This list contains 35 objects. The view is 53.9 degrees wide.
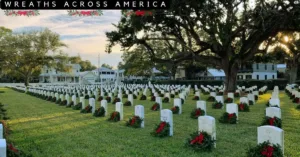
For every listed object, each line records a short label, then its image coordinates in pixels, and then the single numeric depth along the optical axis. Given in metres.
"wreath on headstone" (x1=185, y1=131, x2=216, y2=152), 7.05
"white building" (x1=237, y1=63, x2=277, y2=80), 63.06
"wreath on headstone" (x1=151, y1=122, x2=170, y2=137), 8.70
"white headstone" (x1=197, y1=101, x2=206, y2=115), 12.45
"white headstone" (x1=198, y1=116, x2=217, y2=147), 7.30
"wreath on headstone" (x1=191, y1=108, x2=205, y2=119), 12.18
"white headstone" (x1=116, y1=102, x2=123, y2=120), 12.18
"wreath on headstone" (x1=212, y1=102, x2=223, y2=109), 15.48
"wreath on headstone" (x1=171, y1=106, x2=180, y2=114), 13.83
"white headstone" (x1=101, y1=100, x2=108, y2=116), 13.69
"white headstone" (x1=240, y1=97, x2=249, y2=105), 14.47
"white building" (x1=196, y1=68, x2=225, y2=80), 68.31
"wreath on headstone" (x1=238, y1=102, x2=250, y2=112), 14.01
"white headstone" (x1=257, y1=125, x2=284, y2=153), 5.87
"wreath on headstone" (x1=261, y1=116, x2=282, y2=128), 8.97
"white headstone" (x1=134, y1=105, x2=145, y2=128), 10.64
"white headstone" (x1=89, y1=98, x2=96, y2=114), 14.89
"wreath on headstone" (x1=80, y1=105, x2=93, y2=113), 14.95
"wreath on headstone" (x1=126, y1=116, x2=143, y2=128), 10.40
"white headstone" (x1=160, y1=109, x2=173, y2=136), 8.94
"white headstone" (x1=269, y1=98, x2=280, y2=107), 12.71
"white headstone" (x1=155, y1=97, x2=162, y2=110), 15.57
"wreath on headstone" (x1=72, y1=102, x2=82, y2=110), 16.63
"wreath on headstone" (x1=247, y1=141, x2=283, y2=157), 5.78
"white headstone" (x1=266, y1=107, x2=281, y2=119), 9.32
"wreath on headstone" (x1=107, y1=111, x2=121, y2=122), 11.95
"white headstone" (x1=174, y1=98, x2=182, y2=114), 14.06
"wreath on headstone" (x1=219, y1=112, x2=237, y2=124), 10.55
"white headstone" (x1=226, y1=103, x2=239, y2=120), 10.81
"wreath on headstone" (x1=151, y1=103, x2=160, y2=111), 15.35
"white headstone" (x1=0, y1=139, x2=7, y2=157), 4.40
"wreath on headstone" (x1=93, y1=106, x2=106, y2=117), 13.47
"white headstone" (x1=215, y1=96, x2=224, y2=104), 15.70
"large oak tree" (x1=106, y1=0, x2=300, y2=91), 17.39
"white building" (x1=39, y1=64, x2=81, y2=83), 75.99
